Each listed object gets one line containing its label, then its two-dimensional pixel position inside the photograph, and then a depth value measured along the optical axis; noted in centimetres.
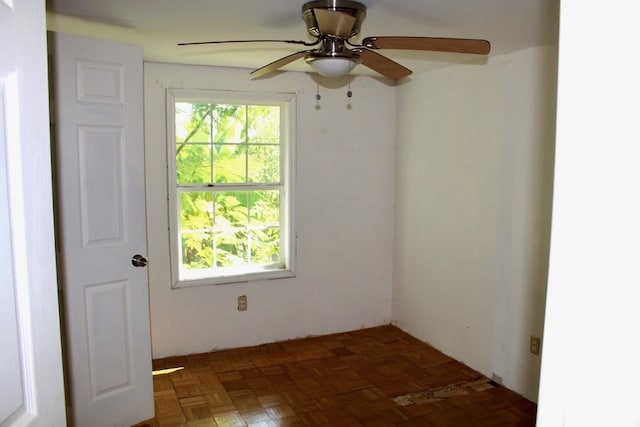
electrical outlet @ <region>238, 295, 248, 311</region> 386
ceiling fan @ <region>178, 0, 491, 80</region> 204
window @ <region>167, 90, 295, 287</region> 366
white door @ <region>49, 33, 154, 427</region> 241
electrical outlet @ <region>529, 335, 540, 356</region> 302
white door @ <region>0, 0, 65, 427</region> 84
